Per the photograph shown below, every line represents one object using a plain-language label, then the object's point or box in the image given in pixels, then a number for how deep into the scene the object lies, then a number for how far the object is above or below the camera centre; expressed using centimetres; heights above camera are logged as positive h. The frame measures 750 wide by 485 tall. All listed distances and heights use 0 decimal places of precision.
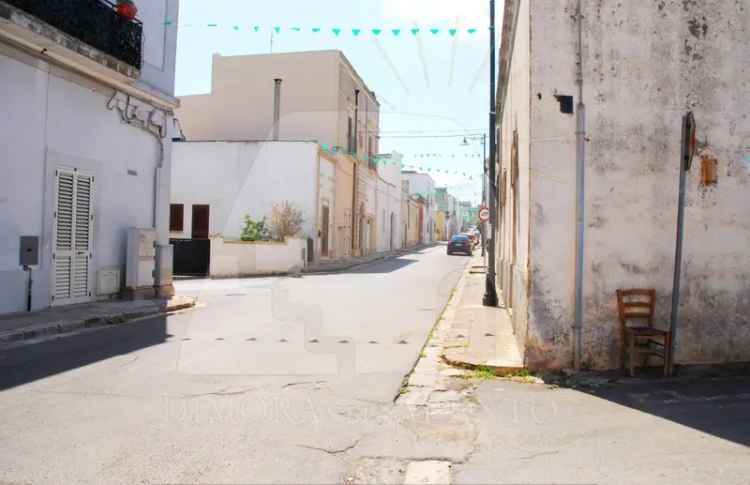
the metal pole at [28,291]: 1113 -90
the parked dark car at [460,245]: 4219 +49
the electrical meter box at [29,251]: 1091 -17
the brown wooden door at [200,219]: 2839 +123
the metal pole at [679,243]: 688 +16
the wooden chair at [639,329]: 683 -81
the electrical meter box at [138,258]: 1376 -31
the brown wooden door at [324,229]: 3058 +98
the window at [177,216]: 2853 +137
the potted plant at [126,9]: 1275 +494
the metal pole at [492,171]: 1333 +184
